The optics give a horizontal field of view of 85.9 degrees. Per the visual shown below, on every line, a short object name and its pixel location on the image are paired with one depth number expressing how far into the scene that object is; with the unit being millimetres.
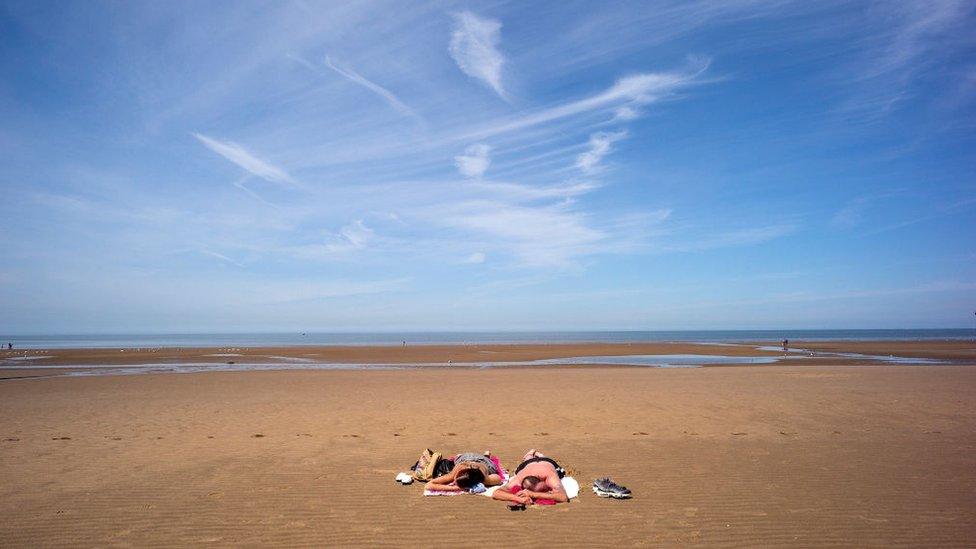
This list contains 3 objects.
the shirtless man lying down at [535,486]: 7934
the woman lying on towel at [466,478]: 8477
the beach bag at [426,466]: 8930
